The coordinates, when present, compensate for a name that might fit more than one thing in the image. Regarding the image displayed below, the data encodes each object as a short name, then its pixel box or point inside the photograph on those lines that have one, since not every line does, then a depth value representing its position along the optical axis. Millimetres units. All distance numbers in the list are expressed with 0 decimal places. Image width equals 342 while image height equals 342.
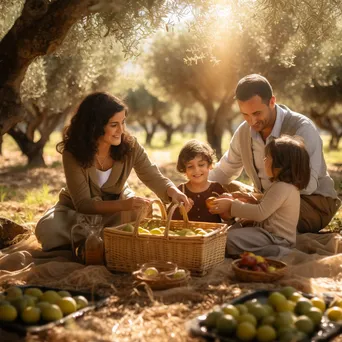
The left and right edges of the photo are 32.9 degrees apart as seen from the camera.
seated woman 5895
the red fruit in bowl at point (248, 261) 4887
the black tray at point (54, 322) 3567
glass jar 5461
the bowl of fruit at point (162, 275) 4644
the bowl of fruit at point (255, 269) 4797
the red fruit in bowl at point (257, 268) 4844
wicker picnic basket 5109
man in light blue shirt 6273
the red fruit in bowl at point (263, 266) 4859
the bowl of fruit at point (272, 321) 3428
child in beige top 5676
